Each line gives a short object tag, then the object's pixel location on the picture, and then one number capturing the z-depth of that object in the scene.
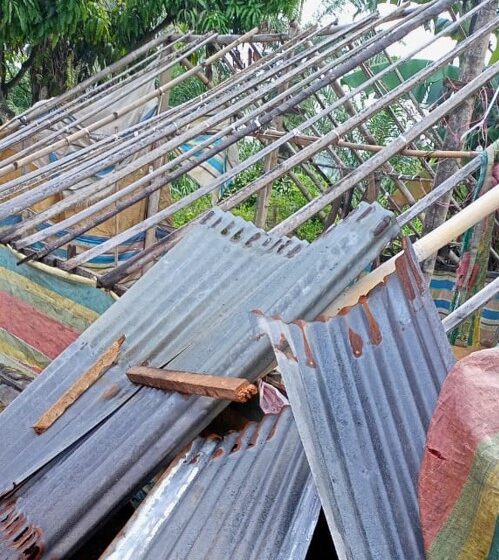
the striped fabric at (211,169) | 6.75
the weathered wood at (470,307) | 2.40
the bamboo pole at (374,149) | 3.75
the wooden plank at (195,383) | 1.77
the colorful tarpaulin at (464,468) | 1.16
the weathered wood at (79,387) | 2.21
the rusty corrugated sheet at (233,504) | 1.58
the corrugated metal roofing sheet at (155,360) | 1.87
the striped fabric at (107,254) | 6.36
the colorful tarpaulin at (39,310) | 3.59
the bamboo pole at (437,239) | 1.96
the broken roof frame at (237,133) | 3.30
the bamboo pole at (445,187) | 2.71
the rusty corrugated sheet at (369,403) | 1.40
